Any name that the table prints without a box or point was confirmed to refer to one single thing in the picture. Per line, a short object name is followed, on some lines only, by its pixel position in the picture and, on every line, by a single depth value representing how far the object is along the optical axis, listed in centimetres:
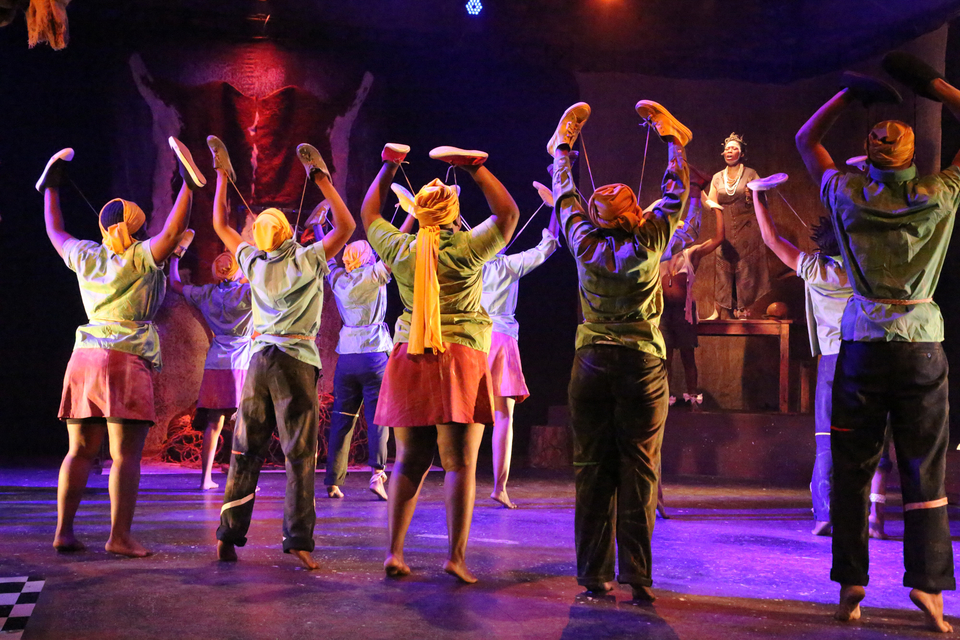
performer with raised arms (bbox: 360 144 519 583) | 362
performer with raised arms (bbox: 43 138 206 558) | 402
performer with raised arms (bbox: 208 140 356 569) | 385
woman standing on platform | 855
